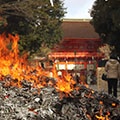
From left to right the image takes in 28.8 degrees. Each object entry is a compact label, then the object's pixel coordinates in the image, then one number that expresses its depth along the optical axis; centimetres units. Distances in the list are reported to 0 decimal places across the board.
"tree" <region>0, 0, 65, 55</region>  1370
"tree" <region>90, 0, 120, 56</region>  1296
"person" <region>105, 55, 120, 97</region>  764
